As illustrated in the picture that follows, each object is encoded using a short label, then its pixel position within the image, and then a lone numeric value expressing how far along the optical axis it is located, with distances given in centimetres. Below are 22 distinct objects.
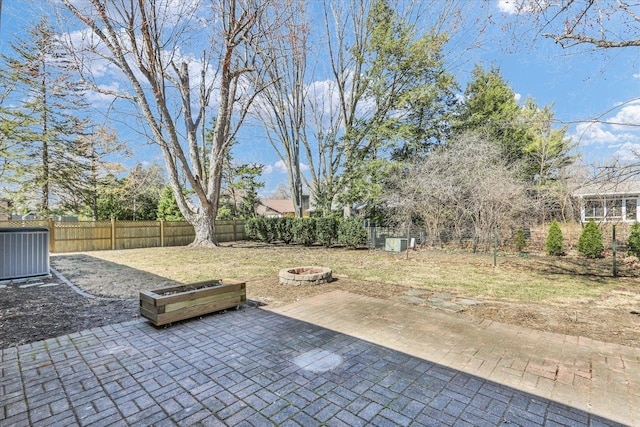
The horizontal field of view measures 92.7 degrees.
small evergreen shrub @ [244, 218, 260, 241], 1672
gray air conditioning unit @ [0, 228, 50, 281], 603
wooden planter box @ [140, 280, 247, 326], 369
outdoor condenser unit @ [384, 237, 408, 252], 1162
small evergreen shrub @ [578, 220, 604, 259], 988
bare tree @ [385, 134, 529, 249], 1066
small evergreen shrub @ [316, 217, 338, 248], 1356
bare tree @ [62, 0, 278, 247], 899
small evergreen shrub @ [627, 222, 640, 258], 910
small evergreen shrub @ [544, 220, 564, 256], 1070
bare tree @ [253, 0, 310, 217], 1572
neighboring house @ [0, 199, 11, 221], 2235
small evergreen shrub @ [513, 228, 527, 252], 1113
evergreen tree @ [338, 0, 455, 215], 1412
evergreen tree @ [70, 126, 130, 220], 1655
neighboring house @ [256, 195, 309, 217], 3962
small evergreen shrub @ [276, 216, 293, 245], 1508
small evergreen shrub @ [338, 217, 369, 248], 1244
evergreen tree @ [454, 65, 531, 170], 1571
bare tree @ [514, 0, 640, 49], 337
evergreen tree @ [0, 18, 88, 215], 1381
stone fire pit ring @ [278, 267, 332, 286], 602
